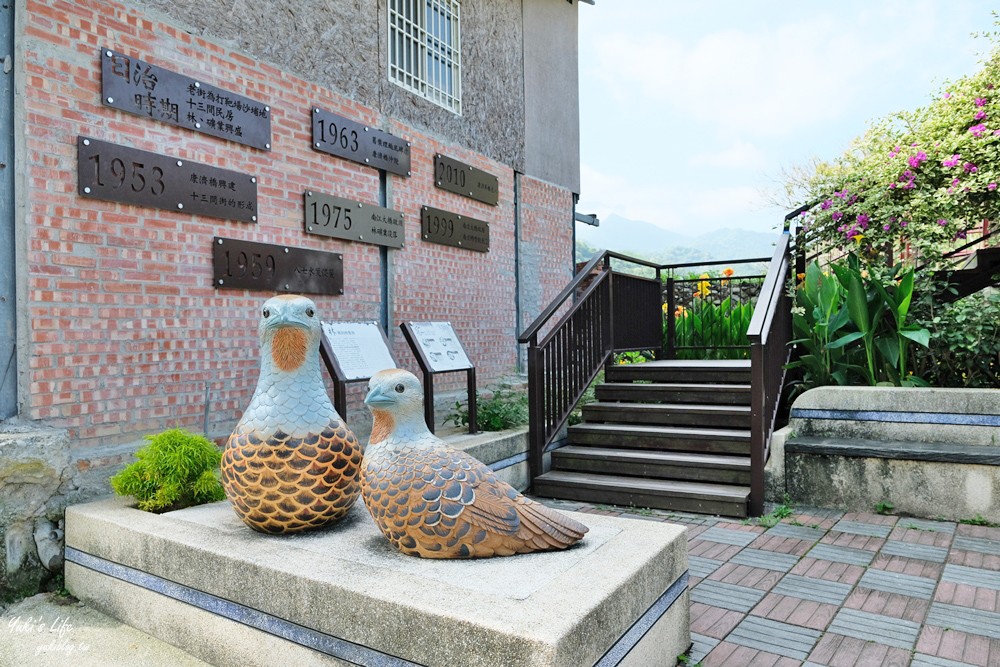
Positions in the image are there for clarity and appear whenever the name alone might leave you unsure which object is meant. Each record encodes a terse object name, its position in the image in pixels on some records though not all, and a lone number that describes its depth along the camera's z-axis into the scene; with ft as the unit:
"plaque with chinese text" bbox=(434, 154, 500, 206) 20.43
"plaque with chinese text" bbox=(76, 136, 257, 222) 11.65
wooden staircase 15.02
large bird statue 8.39
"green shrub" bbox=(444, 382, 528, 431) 17.52
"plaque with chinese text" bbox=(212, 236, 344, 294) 13.92
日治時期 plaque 12.09
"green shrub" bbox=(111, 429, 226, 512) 10.07
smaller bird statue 7.24
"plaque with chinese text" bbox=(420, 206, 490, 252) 19.83
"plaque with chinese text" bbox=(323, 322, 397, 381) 13.83
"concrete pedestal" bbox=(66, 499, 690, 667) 5.91
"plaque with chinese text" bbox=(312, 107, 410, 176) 16.35
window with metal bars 19.29
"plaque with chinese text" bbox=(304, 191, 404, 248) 16.07
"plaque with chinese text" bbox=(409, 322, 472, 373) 16.10
